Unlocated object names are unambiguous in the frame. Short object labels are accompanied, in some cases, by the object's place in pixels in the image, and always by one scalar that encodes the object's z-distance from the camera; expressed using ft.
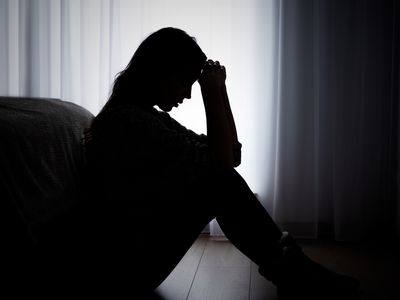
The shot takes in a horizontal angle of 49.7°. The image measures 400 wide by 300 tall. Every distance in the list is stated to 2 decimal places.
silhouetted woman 3.75
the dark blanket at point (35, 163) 3.39
